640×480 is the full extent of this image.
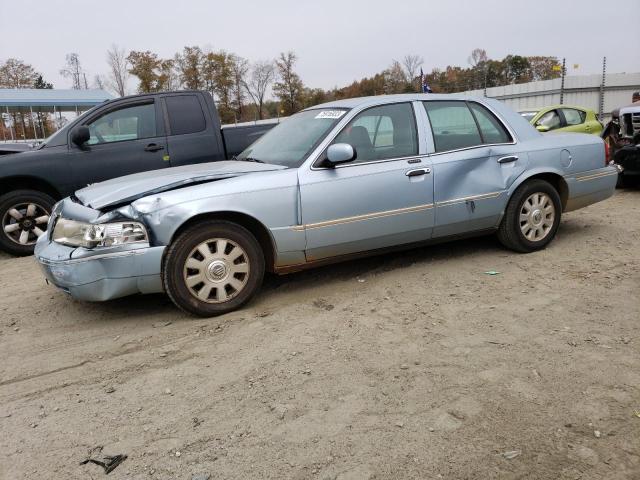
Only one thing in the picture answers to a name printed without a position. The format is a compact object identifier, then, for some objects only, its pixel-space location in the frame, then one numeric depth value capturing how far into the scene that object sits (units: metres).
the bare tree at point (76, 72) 48.44
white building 24.38
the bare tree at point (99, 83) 48.62
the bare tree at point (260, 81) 57.06
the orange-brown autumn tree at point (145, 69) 45.69
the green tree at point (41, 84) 55.59
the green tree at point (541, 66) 63.69
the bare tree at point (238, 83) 53.94
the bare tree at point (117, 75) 46.80
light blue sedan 3.77
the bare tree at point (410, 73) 52.78
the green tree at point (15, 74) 46.03
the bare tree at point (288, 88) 55.97
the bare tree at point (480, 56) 61.64
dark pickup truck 6.41
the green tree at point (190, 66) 49.88
